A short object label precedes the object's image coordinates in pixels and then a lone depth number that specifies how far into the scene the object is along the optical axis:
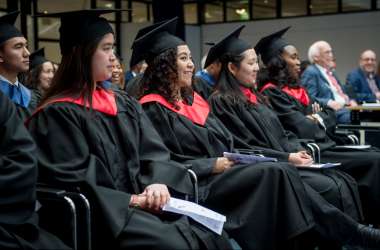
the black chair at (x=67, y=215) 4.76
